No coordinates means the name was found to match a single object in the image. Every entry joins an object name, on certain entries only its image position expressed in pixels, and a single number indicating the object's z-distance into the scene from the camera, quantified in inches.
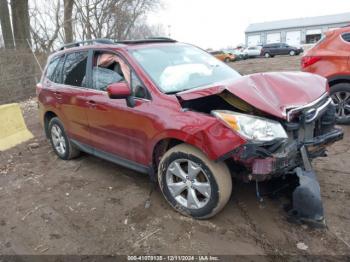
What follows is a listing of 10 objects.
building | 2645.2
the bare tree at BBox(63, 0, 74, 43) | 794.8
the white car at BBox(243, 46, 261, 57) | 1536.2
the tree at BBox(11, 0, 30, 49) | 599.8
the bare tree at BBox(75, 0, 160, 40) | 1000.9
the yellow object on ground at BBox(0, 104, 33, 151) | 261.7
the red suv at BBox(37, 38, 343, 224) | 120.7
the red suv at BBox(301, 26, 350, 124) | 242.4
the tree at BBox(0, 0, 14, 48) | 593.4
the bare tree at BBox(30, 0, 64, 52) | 695.1
